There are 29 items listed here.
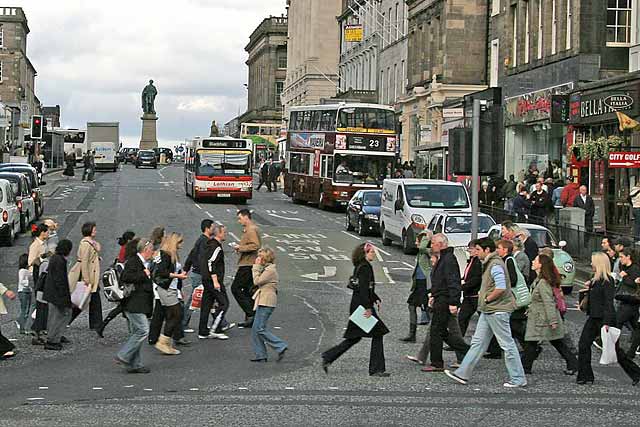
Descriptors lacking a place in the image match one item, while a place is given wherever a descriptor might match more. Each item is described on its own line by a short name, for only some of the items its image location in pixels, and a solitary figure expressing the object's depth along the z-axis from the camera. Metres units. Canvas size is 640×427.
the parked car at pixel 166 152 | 126.05
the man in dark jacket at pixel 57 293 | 15.93
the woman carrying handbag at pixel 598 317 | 14.14
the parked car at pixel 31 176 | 40.00
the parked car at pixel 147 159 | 101.06
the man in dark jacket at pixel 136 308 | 14.22
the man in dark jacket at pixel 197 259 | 17.22
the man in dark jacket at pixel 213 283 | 17.00
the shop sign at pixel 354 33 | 78.56
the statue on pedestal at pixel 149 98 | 126.81
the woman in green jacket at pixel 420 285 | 16.89
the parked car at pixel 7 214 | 31.06
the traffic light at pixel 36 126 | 63.36
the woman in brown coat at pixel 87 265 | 16.69
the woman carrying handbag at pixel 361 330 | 14.19
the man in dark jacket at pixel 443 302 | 14.70
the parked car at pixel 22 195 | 34.66
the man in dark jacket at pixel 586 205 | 30.03
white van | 32.25
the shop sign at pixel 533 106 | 40.31
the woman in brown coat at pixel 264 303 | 15.19
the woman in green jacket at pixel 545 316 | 14.51
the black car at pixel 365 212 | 37.62
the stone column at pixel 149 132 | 126.75
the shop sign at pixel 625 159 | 30.17
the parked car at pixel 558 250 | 24.31
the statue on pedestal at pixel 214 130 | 132.23
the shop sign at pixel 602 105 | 33.69
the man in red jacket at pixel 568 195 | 32.09
